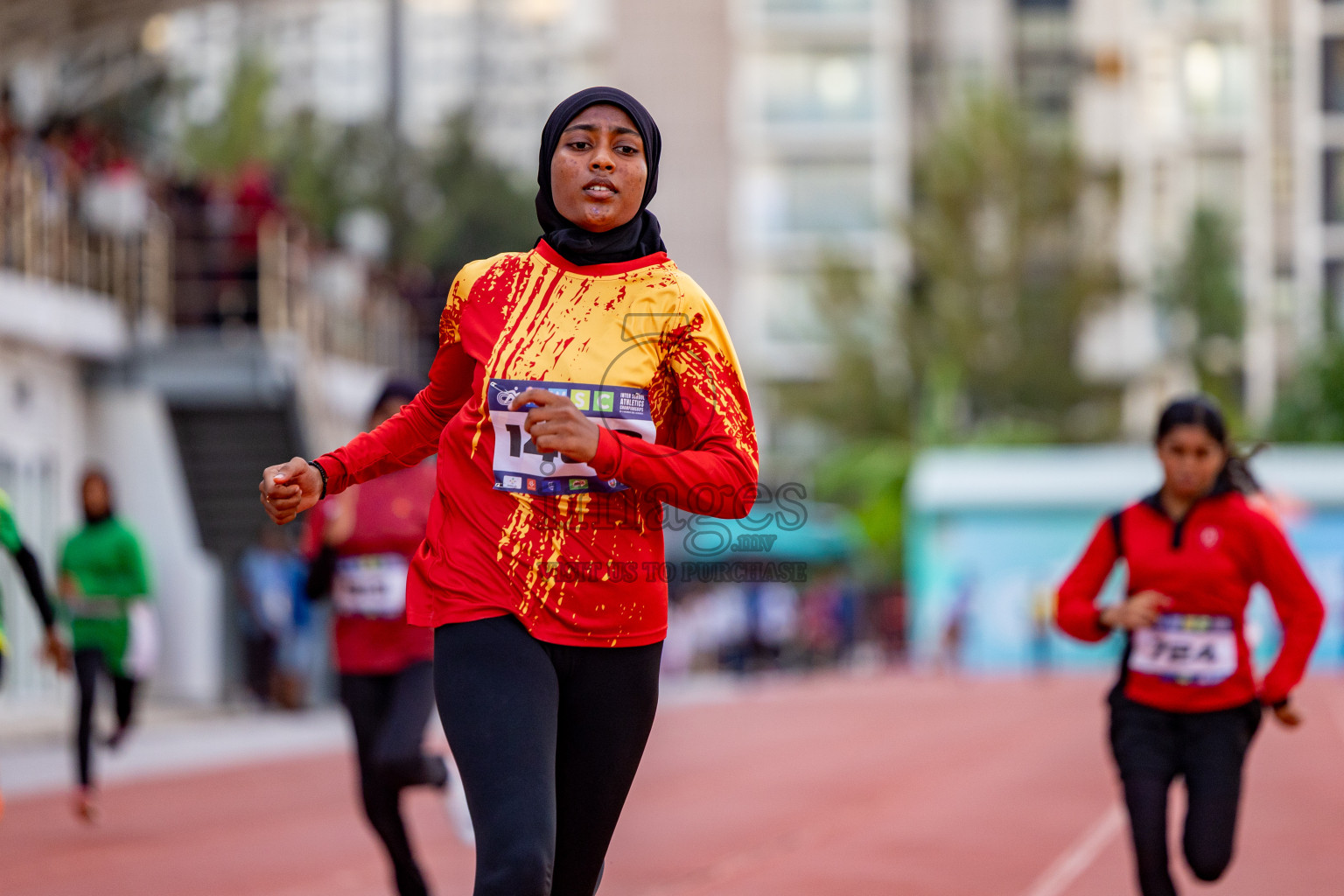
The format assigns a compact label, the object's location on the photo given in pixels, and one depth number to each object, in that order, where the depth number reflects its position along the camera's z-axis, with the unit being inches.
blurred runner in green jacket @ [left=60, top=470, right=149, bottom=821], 822.5
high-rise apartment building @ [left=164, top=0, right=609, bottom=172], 2034.4
